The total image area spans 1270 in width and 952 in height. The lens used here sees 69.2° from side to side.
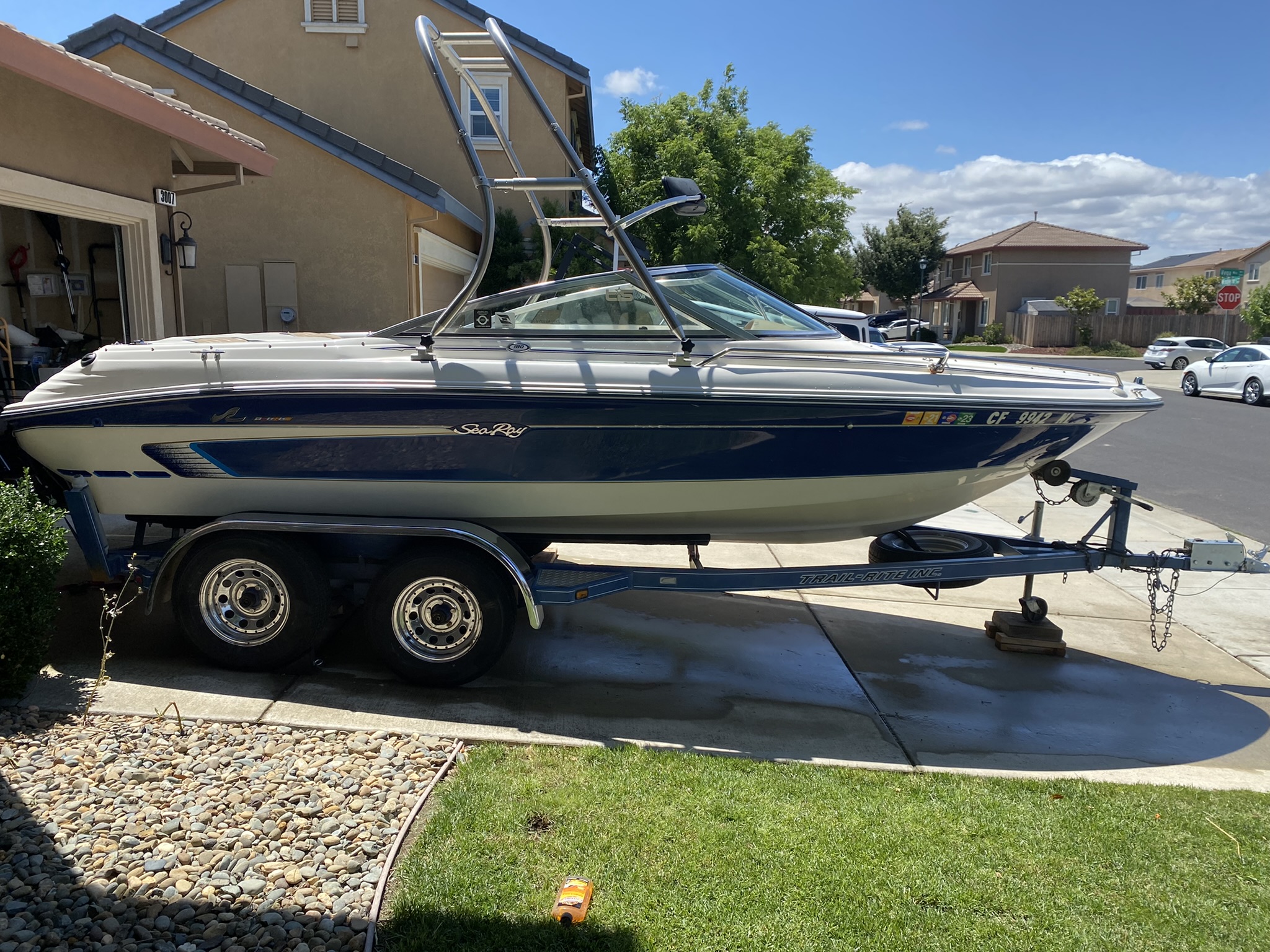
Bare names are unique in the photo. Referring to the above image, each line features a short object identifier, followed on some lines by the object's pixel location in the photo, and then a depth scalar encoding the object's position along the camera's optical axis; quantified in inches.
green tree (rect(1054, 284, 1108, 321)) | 1791.3
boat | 175.6
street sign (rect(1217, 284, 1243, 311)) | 1403.8
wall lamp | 344.8
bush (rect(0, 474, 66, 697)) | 153.1
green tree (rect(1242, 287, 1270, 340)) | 1676.9
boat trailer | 178.7
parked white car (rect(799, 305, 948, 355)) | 576.7
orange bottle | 110.7
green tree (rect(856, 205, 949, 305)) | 2139.5
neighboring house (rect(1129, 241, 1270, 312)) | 2527.1
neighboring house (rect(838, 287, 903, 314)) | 2549.2
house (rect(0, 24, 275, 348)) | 239.8
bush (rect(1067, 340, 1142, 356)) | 1696.6
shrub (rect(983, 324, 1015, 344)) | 1943.9
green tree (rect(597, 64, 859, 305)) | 792.9
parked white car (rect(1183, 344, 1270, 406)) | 840.3
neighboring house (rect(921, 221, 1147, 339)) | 2046.0
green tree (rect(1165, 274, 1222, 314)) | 1925.4
